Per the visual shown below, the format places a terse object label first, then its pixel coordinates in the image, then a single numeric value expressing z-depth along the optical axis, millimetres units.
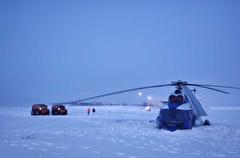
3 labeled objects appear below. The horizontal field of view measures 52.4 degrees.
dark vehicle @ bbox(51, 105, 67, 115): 34375
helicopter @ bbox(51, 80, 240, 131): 14625
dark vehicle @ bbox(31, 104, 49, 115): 32841
